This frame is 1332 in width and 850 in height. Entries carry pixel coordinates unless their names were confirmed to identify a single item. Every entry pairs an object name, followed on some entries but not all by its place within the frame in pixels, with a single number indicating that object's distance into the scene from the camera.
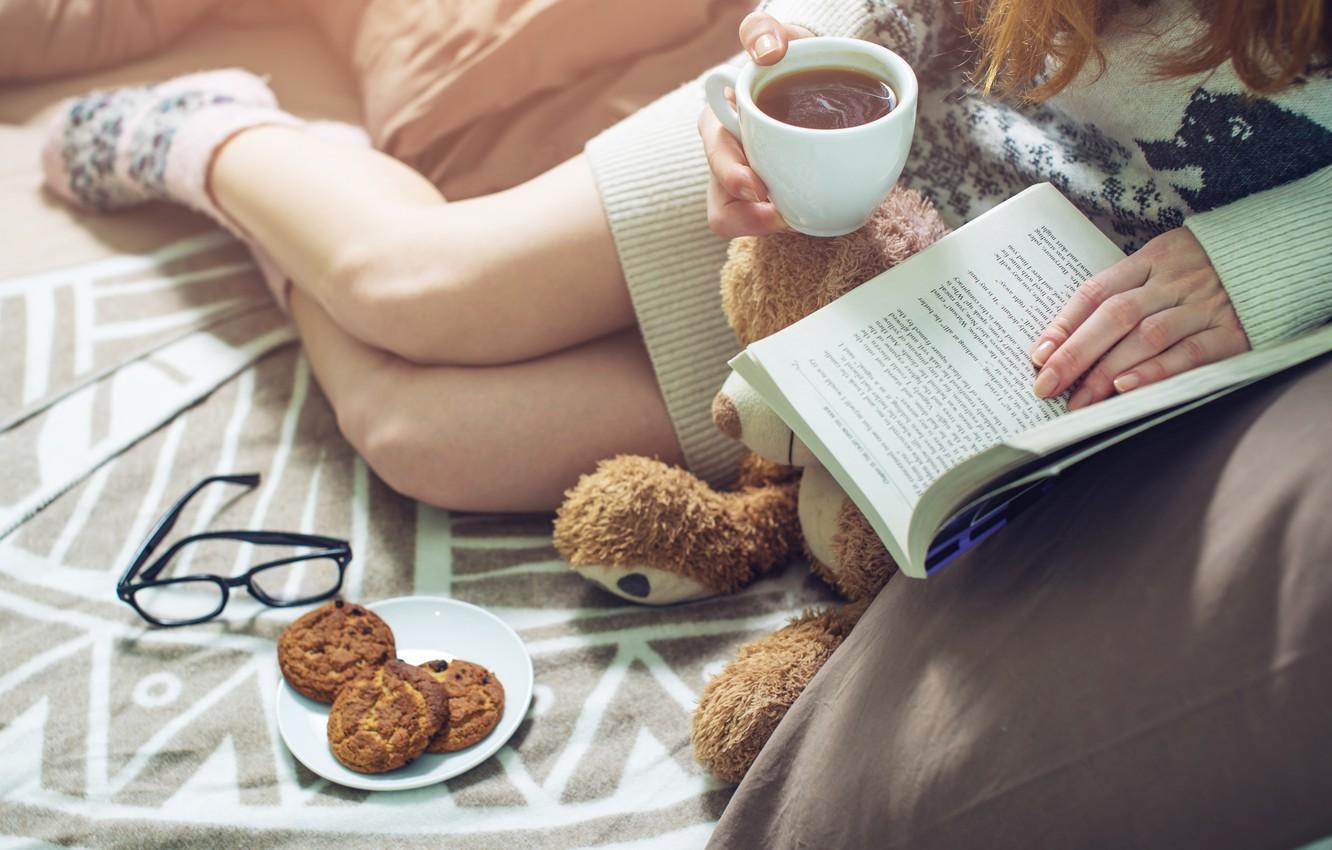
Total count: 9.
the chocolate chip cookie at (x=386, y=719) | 0.72
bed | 0.73
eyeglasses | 0.84
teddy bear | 0.69
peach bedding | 1.00
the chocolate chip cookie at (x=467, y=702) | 0.74
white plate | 0.73
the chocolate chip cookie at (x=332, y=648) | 0.77
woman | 0.60
